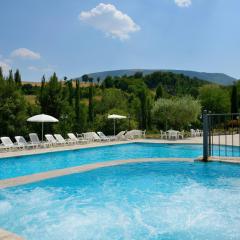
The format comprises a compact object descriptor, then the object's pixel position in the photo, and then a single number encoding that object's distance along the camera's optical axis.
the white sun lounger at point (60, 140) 18.88
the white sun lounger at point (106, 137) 21.70
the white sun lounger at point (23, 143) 17.04
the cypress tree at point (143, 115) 29.41
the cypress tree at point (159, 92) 37.40
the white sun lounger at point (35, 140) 17.83
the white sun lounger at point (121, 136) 22.53
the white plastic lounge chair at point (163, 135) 23.74
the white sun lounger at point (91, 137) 21.27
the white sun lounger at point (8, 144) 16.34
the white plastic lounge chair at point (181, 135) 23.79
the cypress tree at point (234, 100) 36.62
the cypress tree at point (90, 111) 25.94
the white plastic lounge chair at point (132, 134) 22.99
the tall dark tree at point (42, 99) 21.69
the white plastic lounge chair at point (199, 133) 25.63
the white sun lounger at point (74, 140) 19.63
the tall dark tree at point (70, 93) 25.52
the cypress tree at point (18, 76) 28.39
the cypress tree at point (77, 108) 23.46
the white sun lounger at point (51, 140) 18.55
